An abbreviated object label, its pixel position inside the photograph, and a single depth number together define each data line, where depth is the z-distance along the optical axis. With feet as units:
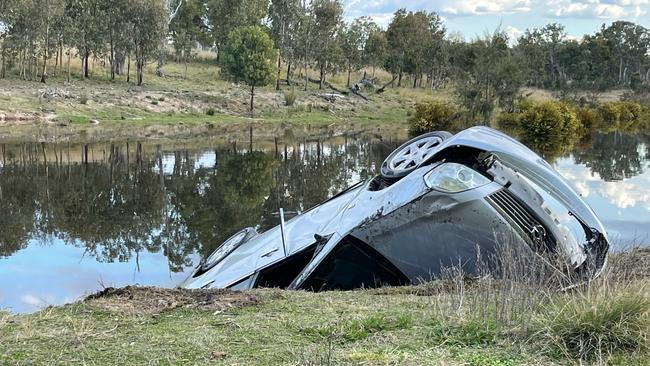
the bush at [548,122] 114.11
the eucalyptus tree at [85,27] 159.63
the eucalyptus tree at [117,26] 164.96
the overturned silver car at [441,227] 18.26
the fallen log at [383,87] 202.20
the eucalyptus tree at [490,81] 133.08
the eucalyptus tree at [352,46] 212.43
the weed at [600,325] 11.87
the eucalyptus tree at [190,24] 222.93
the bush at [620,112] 154.40
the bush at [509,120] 121.29
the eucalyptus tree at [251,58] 145.38
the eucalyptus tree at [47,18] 144.87
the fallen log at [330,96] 174.41
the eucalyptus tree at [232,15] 202.59
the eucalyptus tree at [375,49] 217.36
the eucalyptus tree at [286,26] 195.00
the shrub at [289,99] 162.40
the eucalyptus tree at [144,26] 164.86
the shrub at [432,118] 122.62
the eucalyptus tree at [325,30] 196.54
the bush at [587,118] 131.44
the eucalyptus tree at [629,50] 245.45
